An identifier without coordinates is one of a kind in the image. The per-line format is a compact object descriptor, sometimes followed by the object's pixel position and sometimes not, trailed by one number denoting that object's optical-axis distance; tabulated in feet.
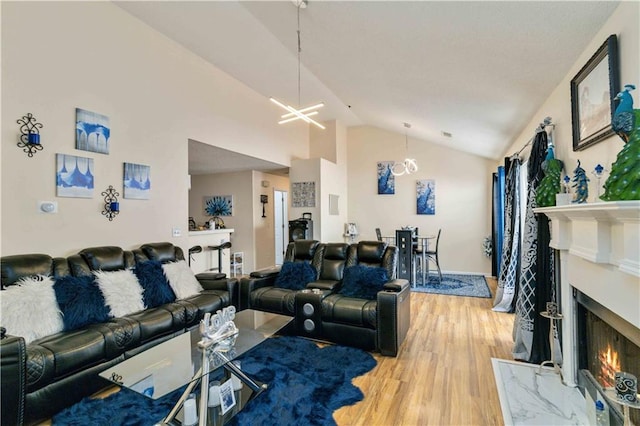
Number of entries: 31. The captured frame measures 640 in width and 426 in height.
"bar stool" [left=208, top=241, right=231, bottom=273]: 17.90
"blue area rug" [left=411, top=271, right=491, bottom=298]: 18.31
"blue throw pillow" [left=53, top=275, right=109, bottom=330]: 8.13
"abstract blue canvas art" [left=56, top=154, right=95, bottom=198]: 9.96
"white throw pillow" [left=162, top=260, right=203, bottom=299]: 11.25
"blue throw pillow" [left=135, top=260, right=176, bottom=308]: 10.27
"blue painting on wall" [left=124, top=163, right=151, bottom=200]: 12.11
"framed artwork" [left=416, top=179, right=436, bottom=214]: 24.68
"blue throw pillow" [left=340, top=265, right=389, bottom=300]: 11.35
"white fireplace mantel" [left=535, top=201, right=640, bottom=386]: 4.64
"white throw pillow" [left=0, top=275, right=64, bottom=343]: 7.17
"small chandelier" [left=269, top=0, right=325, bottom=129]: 9.91
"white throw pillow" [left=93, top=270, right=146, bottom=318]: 9.16
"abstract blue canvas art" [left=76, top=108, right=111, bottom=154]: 10.52
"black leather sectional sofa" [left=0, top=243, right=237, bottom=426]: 6.10
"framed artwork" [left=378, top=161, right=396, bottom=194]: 26.05
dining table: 19.66
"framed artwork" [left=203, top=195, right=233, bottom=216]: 24.94
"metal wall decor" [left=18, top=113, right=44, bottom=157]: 9.08
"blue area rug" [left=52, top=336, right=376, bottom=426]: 6.89
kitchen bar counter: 17.01
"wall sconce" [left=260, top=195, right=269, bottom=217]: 25.22
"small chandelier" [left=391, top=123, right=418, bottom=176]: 25.17
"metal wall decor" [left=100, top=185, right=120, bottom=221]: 11.39
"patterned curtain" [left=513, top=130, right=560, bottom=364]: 9.43
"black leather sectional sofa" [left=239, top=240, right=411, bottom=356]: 10.04
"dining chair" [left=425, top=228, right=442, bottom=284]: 20.35
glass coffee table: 6.01
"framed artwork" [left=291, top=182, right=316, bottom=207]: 23.08
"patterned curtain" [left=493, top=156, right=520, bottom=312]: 14.28
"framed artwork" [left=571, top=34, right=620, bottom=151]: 5.73
